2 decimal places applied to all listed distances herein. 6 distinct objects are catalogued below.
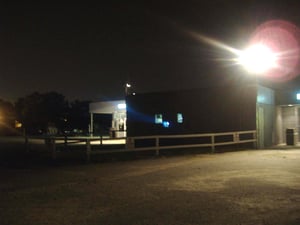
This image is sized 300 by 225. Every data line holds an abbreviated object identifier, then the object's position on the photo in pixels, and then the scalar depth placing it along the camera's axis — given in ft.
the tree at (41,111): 186.25
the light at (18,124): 195.54
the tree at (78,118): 185.45
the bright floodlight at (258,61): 58.90
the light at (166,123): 79.55
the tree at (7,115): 207.84
